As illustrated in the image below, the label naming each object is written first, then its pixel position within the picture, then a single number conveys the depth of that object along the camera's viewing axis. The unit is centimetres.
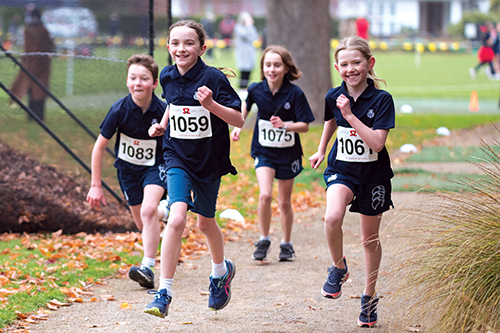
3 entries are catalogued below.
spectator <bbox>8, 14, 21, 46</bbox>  1275
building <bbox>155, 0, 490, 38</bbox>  6962
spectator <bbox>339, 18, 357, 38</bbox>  3615
